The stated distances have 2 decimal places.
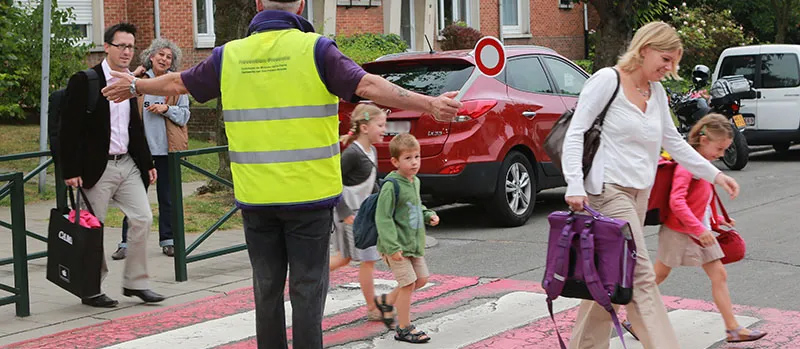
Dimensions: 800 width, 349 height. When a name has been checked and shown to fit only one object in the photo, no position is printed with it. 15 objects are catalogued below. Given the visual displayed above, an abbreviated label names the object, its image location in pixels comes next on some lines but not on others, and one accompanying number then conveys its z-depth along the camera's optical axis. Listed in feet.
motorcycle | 53.11
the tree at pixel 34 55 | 50.44
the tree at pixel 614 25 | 68.74
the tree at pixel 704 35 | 97.86
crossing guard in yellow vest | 15.07
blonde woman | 17.52
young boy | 21.65
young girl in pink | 20.43
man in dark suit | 24.75
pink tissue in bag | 24.53
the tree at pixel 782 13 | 98.12
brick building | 75.00
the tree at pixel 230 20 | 43.37
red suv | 34.96
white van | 56.70
